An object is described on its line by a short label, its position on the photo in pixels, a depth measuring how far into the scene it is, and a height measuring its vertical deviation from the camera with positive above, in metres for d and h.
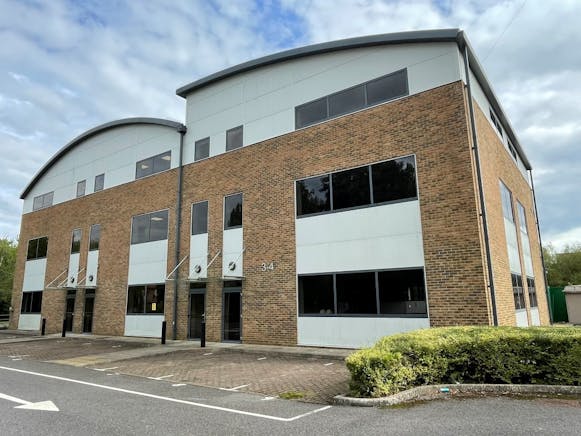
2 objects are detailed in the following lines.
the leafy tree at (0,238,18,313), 42.41 +3.69
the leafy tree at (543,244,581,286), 38.28 +2.81
